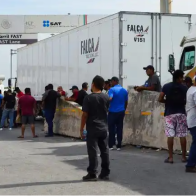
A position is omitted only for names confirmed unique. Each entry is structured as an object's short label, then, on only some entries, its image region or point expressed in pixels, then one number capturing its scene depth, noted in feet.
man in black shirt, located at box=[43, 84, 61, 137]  61.46
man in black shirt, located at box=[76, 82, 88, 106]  57.62
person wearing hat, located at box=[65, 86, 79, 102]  61.77
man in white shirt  31.78
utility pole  86.63
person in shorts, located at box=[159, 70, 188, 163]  35.24
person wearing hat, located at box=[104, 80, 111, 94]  49.65
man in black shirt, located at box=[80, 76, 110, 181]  29.45
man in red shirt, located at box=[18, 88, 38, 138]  60.59
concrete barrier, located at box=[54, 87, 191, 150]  42.88
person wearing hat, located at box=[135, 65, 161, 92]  44.10
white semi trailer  56.18
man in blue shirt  43.65
